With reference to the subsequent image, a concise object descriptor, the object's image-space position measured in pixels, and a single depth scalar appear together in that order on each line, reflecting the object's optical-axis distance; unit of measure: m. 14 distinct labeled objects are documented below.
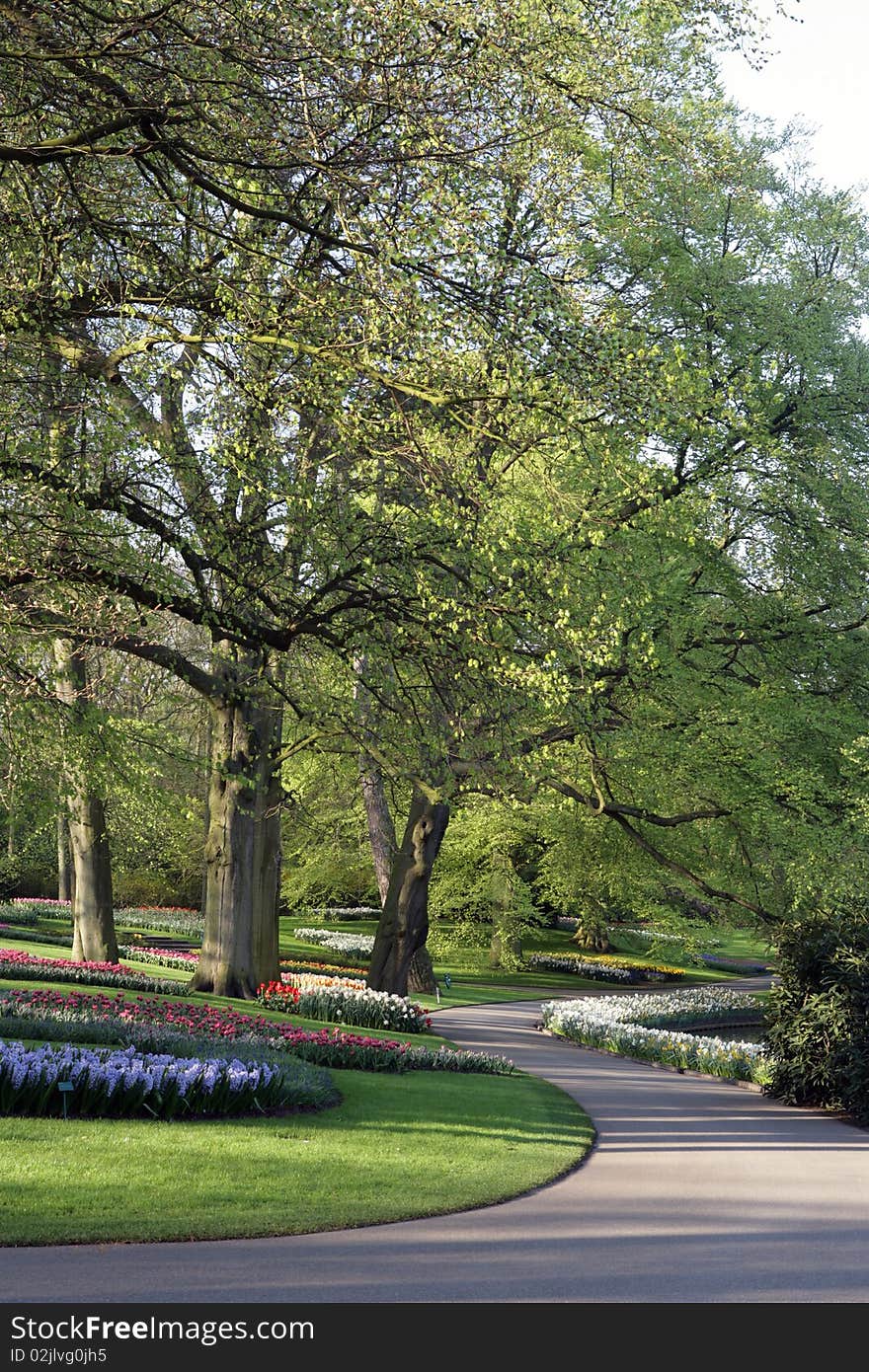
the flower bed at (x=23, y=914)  32.34
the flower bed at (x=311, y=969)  24.88
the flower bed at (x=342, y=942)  36.34
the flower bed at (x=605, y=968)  39.69
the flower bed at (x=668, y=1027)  17.34
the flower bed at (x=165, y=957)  25.38
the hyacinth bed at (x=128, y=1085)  8.80
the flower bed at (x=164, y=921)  37.12
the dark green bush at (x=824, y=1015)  13.66
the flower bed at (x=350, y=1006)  17.75
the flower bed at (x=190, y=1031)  11.41
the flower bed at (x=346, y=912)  49.77
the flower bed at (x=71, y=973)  17.58
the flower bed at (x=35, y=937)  27.83
